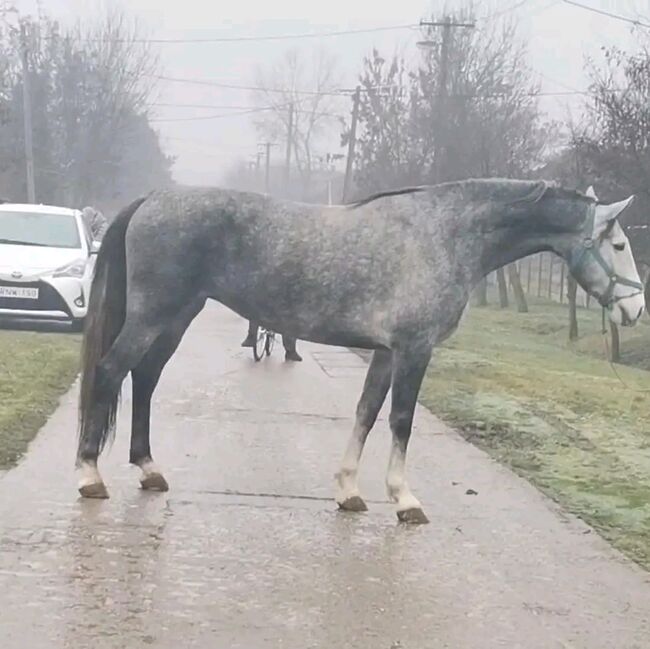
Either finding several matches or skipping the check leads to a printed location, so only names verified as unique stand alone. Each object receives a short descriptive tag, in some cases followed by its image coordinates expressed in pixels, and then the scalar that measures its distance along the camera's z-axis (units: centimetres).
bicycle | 1430
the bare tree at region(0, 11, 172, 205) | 5016
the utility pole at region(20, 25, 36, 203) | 3997
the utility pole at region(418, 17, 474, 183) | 3475
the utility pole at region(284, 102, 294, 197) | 7462
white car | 1623
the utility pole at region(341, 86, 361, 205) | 5106
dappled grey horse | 666
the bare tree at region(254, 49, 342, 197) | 6950
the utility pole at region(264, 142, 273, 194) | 8681
